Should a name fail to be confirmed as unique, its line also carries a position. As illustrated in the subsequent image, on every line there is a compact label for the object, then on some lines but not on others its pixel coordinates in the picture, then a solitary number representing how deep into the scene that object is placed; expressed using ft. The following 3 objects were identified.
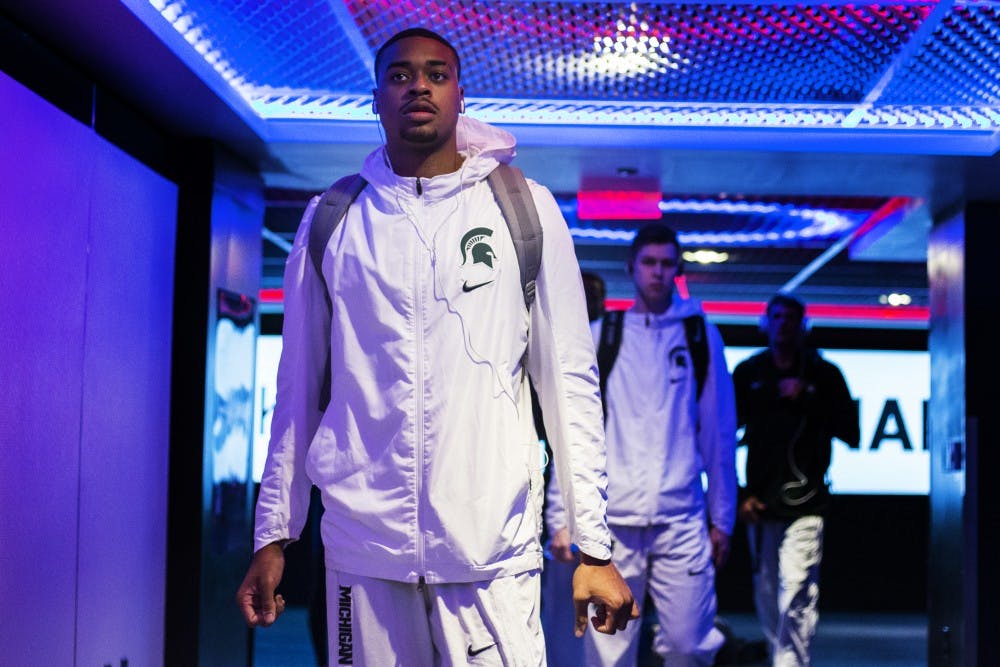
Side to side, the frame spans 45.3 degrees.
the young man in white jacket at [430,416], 6.61
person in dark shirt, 18.11
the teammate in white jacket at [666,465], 13.96
